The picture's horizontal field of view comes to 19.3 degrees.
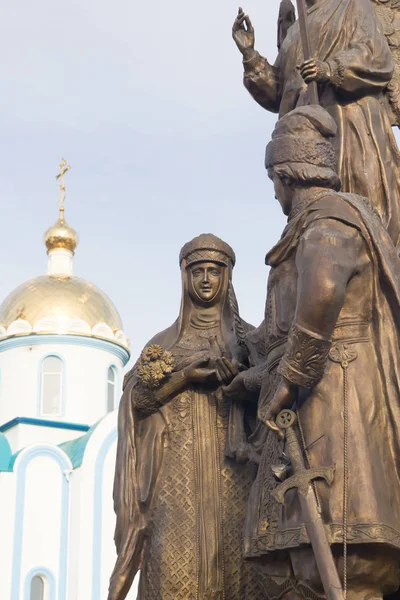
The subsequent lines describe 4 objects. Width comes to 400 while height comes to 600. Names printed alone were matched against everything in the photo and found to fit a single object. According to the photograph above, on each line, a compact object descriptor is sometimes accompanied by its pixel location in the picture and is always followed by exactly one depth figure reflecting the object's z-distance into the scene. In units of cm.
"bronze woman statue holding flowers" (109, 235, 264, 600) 629
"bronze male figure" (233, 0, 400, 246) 661
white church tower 2852
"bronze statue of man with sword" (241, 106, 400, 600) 507
